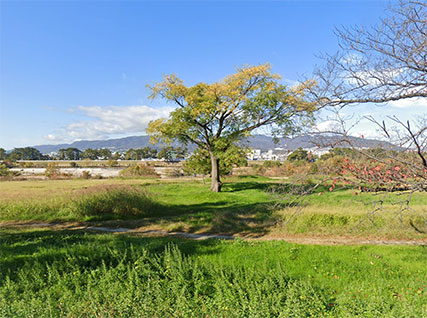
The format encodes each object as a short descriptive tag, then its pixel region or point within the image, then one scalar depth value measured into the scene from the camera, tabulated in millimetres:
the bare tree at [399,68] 5242
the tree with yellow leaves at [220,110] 20672
